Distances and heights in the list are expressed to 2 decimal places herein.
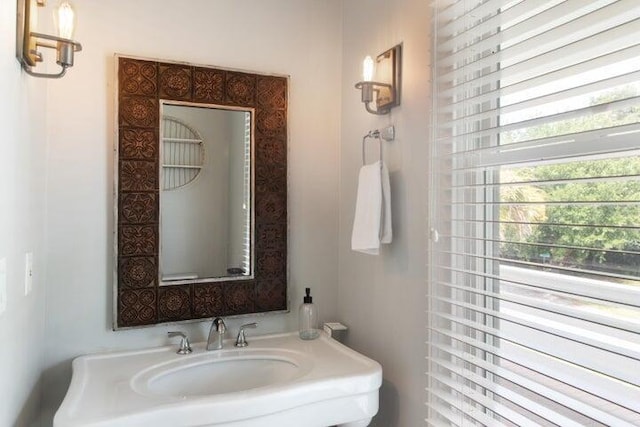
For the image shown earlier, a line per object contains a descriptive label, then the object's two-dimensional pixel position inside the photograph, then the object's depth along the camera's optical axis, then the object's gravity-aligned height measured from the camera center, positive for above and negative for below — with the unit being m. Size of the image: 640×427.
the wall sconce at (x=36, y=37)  1.15 +0.47
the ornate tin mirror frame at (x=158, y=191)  1.76 +0.09
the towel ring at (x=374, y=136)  1.84 +0.31
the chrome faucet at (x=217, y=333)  1.83 -0.47
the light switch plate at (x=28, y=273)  1.29 -0.17
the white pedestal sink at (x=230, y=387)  1.27 -0.54
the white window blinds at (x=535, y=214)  0.98 +0.00
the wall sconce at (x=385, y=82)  1.70 +0.49
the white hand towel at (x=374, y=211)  1.69 +0.01
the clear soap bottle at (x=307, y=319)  1.97 -0.45
